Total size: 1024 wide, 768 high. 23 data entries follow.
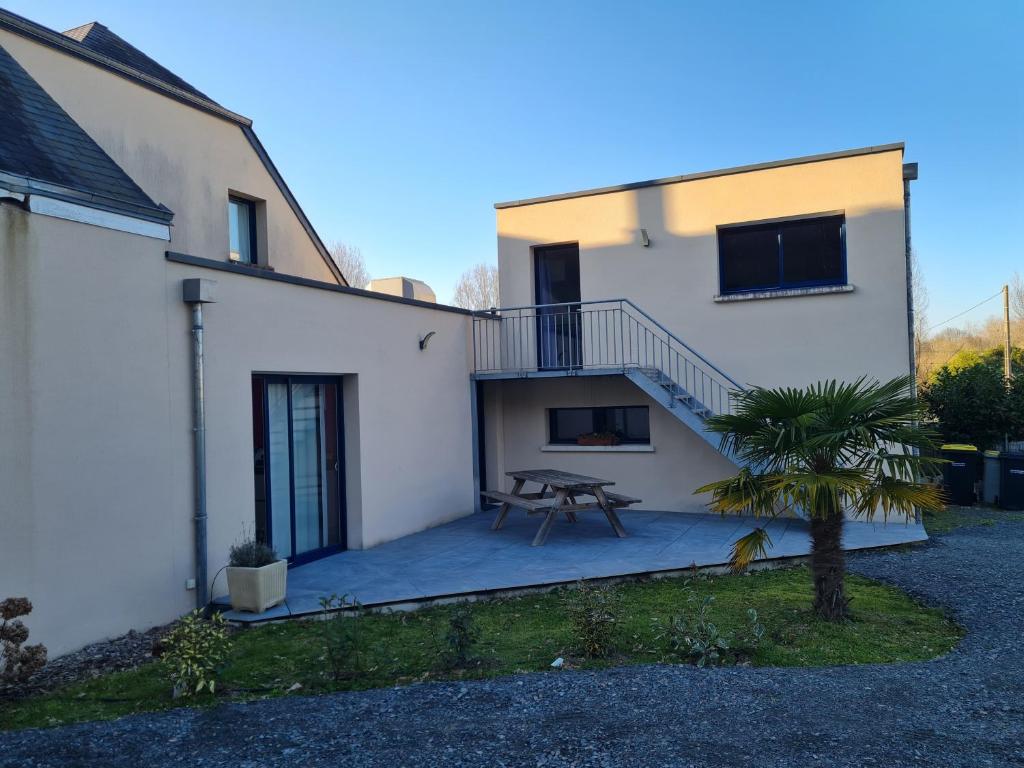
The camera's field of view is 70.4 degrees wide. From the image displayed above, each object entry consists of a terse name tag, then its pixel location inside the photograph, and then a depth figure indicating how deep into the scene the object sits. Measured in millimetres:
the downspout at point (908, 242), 10828
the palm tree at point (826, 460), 5734
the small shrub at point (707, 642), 5223
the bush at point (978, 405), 13859
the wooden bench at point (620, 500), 9586
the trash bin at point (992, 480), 13172
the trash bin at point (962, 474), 13320
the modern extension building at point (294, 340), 5887
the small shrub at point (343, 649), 5117
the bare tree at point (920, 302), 30917
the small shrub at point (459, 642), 5258
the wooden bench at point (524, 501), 9430
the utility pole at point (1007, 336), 27041
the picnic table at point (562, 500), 9305
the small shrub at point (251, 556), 6891
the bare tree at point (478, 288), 35406
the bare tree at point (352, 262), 32594
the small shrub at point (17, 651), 4797
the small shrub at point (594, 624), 5359
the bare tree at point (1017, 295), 36375
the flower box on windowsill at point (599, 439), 12609
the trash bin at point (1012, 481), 12664
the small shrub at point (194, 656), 4766
